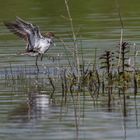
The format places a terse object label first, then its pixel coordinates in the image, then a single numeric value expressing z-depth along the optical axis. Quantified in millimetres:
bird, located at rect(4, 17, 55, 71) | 16609
